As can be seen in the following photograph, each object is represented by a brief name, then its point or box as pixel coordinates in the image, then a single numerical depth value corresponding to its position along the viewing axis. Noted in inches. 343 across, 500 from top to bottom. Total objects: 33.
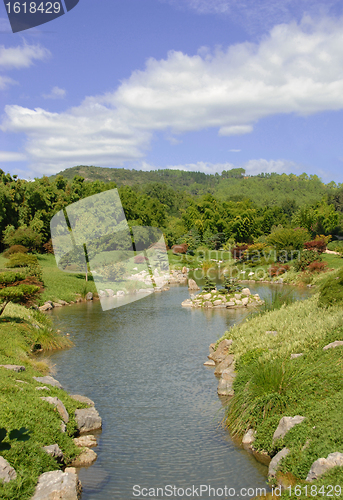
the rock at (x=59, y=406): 332.2
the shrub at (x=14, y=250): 1541.6
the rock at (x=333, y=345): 372.2
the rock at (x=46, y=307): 998.4
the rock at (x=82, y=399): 399.1
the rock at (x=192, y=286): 1299.2
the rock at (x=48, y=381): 408.3
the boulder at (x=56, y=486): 230.4
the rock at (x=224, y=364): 492.1
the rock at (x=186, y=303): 1027.6
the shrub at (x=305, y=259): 1516.0
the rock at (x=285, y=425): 278.1
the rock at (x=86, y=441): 329.1
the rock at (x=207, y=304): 1007.1
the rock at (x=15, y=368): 403.1
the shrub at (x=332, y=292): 508.5
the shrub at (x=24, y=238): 1700.3
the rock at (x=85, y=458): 299.2
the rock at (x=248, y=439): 323.7
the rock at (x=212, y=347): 593.9
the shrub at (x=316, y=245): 1706.1
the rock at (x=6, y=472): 221.5
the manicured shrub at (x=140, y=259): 1715.1
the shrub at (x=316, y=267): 1433.3
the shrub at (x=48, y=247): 1839.3
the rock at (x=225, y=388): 429.7
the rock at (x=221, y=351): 552.1
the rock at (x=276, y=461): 259.3
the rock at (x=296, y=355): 387.7
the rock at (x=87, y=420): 354.8
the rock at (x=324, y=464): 213.0
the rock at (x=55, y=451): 268.7
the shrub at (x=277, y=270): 1574.8
